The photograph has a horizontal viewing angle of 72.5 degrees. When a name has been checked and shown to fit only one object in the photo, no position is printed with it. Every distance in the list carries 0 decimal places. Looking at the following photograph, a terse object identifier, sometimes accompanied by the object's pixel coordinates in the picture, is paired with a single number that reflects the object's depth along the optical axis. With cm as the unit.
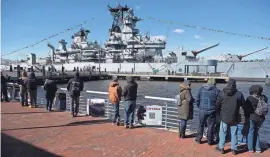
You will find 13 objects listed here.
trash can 854
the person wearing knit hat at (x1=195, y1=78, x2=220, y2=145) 473
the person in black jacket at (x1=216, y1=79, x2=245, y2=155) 425
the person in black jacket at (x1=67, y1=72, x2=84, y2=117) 720
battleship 4343
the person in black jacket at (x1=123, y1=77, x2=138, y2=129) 599
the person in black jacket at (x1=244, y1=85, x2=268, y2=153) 436
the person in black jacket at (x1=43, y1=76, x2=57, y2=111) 813
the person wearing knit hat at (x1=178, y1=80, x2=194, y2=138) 510
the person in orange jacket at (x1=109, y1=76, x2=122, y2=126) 642
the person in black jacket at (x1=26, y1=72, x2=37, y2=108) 879
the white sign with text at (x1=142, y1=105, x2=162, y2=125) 635
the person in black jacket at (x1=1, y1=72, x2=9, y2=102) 1017
